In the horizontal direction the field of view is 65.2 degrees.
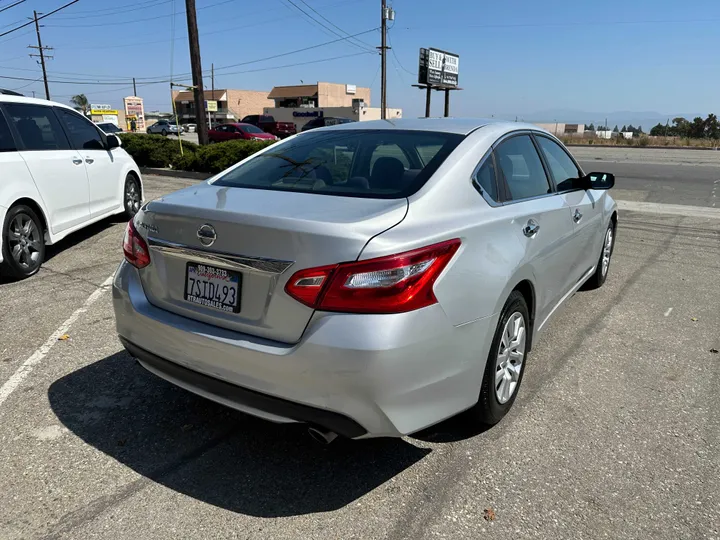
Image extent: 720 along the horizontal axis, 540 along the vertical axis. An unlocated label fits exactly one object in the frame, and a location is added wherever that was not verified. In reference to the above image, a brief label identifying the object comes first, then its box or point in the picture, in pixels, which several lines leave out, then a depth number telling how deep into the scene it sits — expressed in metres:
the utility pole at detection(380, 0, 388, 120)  36.12
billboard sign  39.94
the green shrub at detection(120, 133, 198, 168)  15.72
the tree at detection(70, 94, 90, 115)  99.96
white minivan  5.53
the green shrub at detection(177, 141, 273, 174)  13.74
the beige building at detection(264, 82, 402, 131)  61.97
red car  26.97
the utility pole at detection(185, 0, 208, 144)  16.83
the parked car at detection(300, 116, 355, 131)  33.51
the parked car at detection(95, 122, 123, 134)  32.44
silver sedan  2.23
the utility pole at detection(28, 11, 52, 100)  61.83
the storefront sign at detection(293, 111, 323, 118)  62.72
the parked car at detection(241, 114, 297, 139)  40.34
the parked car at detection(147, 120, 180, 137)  57.47
